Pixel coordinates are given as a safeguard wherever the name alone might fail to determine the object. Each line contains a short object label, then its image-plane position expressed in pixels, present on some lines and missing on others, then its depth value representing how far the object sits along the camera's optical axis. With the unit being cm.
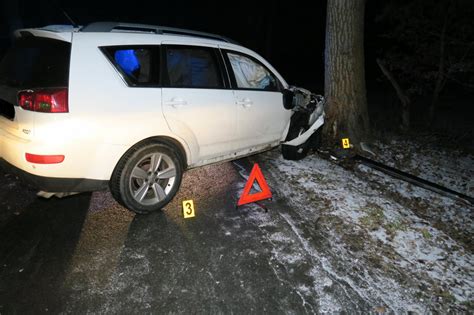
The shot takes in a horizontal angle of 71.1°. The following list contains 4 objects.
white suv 286
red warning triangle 400
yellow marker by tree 586
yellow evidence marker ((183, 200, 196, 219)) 372
